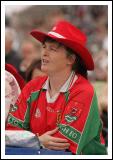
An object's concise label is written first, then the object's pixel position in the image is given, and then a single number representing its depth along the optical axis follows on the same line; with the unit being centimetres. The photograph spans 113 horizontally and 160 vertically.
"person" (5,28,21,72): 970
